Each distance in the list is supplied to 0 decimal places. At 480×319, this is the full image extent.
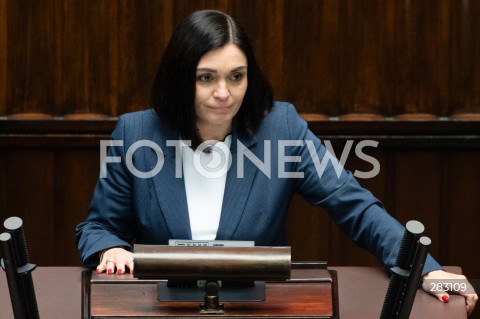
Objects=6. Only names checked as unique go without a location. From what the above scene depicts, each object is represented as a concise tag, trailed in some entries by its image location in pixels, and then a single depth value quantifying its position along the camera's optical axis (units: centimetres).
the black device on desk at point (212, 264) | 902
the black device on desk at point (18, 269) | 892
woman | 949
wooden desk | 920
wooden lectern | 908
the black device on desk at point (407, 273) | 896
